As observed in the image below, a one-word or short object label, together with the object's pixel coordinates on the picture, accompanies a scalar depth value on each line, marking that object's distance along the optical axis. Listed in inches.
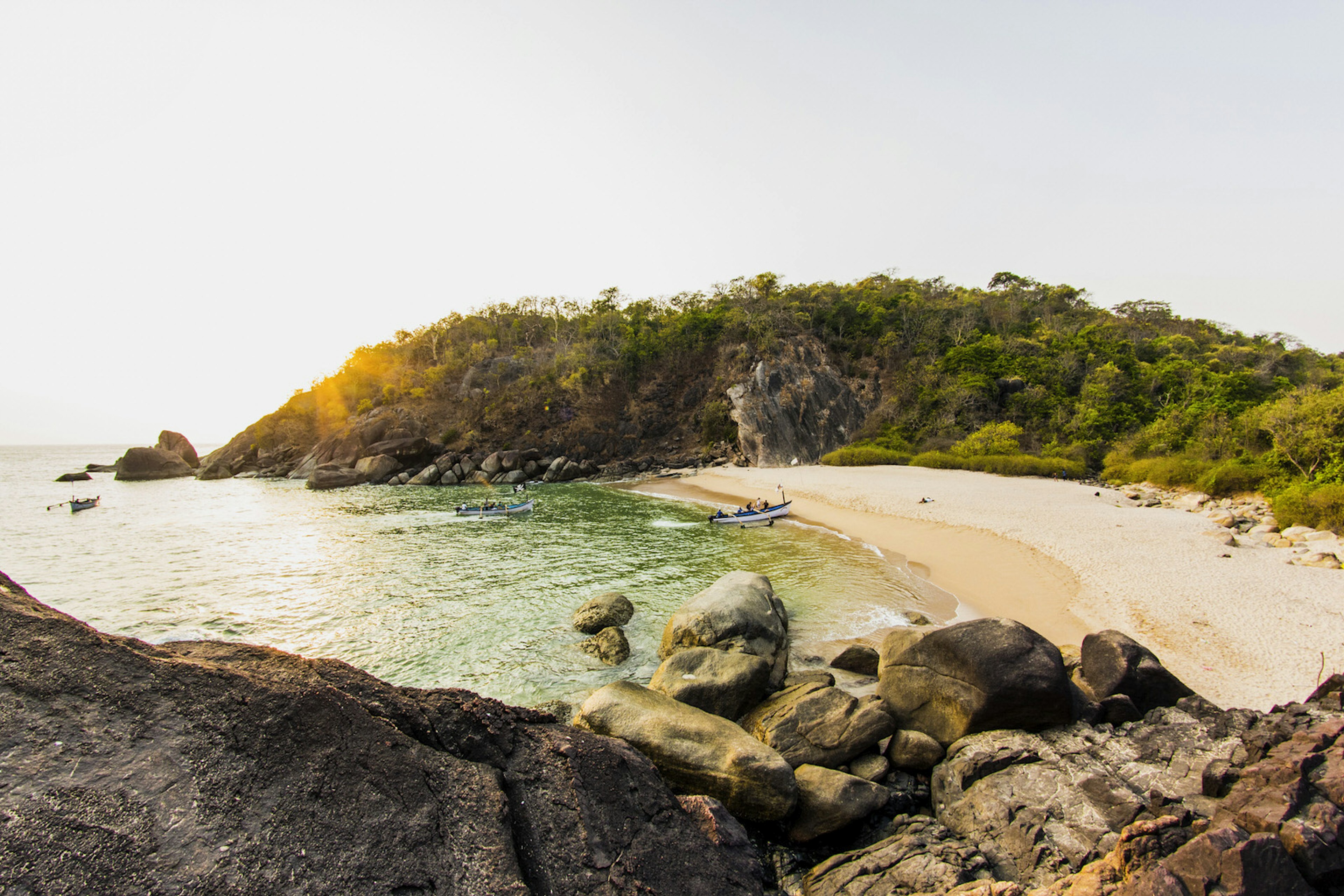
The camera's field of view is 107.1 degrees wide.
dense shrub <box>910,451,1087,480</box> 1435.8
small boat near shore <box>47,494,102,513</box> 1425.9
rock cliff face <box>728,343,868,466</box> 2075.5
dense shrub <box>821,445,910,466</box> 1723.7
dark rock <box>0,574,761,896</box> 97.1
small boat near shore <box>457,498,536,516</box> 1290.6
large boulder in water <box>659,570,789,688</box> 437.1
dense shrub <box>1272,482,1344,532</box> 663.8
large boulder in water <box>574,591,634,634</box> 536.1
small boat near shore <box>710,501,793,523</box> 1085.8
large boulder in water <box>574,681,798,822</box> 244.2
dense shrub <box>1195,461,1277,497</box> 1000.2
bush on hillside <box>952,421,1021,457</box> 1588.3
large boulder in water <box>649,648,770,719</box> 338.6
